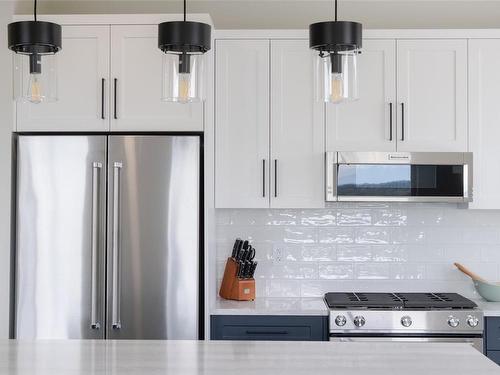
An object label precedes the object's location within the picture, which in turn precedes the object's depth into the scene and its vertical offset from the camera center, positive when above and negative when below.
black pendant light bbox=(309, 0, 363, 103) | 2.28 +0.42
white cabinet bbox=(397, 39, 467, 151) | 4.38 +0.60
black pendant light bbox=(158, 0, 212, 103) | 2.29 +0.42
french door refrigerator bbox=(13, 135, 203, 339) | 3.97 -0.28
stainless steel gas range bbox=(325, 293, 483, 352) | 4.12 -0.73
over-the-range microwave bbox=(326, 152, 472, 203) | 4.31 +0.09
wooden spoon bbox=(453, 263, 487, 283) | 4.53 -0.50
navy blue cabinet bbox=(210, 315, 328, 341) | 4.14 -0.76
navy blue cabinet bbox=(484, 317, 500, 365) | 4.12 -0.80
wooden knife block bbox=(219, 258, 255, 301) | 4.44 -0.58
